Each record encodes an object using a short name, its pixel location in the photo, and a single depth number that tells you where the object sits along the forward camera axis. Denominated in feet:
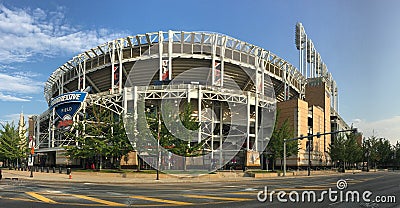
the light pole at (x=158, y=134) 135.14
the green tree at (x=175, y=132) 155.53
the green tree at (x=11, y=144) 209.56
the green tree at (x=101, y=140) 159.12
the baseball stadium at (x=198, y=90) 214.90
